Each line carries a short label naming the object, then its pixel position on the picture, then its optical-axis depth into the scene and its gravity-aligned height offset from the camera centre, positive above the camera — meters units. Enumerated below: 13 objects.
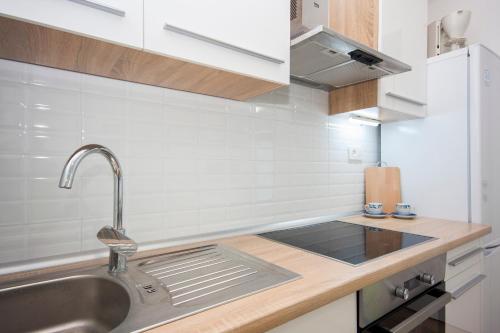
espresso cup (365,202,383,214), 1.66 -0.25
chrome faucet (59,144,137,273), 0.65 -0.14
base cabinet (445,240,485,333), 1.20 -0.56
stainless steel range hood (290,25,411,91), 1.00 +0.46
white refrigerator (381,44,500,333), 1.48 +0.10
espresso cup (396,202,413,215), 1.65 -0.26
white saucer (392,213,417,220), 1.63 -0.30
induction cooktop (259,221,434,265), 0.97 -0.31
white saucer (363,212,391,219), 1.66 -0.30
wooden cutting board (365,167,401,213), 1.75 -0.13
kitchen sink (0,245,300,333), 0.64 -0.30
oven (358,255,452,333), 0.80 -0.46
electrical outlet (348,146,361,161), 1.73 +0.09
